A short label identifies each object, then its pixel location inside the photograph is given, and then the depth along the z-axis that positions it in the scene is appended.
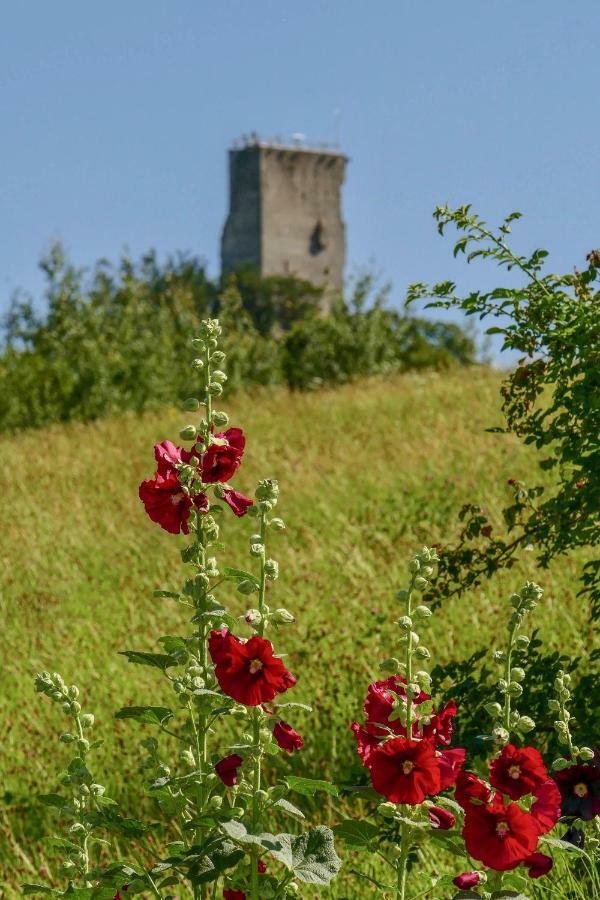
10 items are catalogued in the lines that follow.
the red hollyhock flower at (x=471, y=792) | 4.78
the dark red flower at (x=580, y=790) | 5.79
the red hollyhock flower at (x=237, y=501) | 5.78
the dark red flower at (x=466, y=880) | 4.86
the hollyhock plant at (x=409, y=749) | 4.67
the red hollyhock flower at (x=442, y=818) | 5.12
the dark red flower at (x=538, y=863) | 4.93
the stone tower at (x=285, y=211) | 139.25
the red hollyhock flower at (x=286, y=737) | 5.26
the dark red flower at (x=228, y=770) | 5.32
